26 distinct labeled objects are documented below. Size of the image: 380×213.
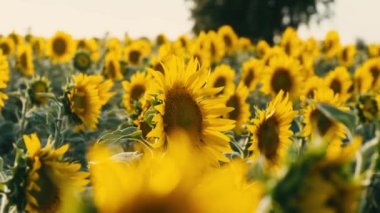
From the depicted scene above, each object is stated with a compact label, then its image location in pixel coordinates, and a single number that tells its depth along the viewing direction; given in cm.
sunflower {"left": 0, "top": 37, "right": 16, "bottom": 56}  815
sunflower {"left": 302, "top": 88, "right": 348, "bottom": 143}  296
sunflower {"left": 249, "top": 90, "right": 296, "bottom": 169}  251
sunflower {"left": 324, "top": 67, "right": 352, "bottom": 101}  551
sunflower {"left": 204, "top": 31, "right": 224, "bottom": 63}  832
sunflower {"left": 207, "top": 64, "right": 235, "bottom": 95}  536
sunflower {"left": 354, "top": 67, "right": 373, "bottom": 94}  616
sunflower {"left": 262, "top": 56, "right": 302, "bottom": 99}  536
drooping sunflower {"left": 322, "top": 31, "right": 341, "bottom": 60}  981
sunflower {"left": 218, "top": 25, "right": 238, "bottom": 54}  970
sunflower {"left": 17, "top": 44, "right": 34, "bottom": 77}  743
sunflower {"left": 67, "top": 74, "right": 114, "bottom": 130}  361
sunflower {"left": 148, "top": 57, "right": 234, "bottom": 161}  212
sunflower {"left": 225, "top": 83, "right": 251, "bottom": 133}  398
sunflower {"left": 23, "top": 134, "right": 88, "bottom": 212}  165
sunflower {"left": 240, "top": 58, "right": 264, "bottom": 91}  604
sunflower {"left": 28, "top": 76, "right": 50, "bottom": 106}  468
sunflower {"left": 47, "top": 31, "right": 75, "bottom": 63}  816
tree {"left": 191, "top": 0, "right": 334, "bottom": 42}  2583
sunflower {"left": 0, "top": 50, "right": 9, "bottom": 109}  324
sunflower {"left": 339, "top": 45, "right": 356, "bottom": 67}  944
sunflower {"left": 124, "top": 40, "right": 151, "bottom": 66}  821
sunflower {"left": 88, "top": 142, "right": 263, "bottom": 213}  74
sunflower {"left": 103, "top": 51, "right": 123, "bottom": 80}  674
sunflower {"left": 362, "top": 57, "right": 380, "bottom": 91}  617
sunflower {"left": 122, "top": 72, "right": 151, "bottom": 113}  438
